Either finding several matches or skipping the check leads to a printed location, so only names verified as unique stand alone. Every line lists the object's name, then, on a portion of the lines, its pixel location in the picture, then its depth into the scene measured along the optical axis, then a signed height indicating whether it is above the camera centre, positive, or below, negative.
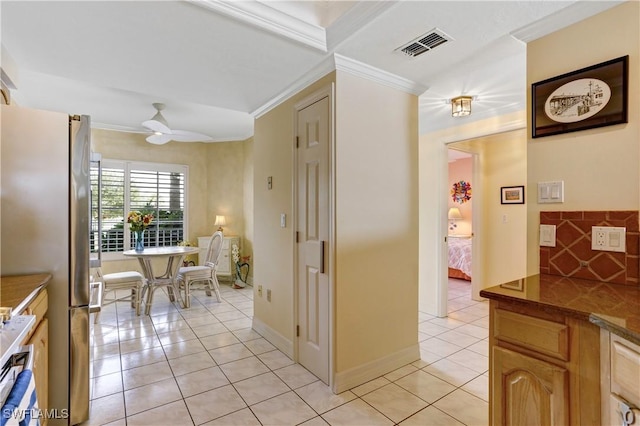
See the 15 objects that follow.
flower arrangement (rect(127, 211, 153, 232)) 4.35 -0.10
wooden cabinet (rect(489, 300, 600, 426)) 1.13 -0.59
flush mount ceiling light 3.07 +1.04
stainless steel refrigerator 1.76 -0.06
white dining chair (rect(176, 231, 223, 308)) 4.37 -0.84
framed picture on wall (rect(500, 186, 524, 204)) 4.25 +0.24
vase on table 4.28 -0.37
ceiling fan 3.76 +1.17
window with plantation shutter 5.32 +0.22
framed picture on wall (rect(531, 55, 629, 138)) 1.55 +0.59
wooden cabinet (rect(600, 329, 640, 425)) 0.95 -0.53
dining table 4.05 -0.77
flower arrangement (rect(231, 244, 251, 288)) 5.64 -0.91
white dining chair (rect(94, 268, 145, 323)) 3.91 -0.88
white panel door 2.37 -0.18
